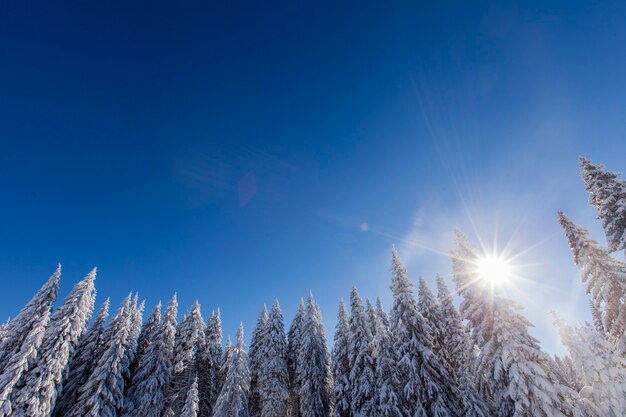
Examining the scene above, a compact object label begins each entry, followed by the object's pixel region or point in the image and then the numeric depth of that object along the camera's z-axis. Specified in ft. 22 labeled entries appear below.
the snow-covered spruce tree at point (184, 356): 121.60
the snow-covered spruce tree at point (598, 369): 46.16
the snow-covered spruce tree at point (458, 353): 69.15
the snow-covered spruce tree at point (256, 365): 126.21
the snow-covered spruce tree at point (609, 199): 46.29
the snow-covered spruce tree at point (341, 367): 105.81
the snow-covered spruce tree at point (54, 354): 89.51
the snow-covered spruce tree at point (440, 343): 76.84
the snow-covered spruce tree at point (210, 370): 124.36
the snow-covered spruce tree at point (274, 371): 112.98
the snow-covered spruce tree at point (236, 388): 100.48
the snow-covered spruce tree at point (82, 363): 101.55
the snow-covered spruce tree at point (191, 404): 94.79
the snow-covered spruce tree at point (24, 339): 88.89
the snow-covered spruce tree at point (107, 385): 95.66
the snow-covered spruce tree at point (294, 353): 127.84
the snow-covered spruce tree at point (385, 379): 83.20
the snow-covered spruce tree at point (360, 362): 96.89
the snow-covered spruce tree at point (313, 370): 113.60
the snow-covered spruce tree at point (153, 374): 107.34
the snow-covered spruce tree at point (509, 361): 47.34
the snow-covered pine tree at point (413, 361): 75.25
